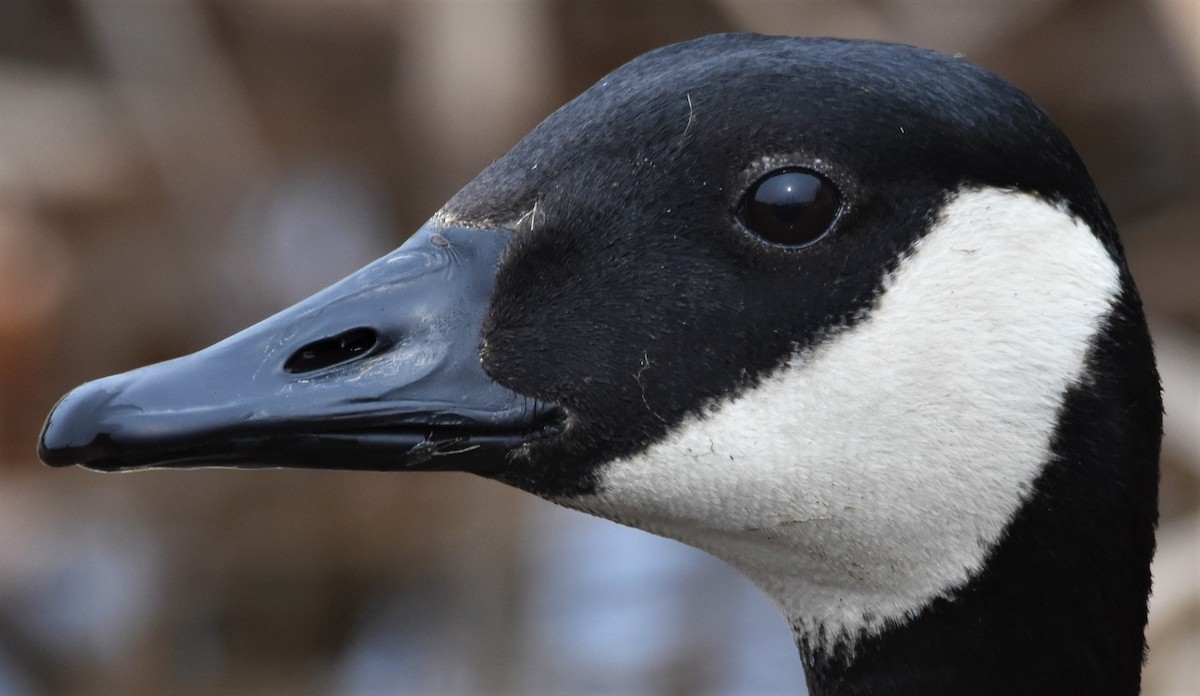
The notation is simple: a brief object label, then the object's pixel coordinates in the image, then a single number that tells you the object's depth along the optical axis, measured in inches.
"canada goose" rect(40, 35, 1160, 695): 127.1
